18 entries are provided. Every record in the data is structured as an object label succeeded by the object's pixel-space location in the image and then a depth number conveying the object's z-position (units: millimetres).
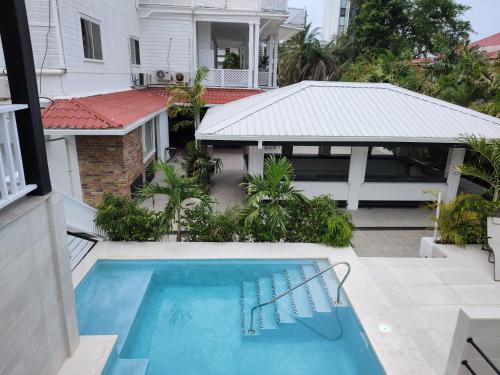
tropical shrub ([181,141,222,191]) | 11745
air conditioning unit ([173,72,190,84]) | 17500
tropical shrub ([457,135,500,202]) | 8036
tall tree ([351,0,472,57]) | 28125
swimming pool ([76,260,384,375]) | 4996
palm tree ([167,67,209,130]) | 13062
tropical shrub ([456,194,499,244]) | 7754
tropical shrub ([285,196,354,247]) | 7379
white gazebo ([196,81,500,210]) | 9555
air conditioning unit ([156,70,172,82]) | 17438
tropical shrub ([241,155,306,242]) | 7336
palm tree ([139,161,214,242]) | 7172
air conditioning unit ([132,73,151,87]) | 15811
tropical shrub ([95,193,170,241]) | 7265
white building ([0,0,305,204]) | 8836
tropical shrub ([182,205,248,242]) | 7543
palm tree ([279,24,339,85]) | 28453
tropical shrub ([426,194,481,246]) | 7691
